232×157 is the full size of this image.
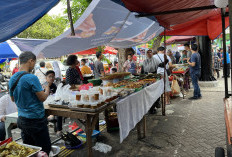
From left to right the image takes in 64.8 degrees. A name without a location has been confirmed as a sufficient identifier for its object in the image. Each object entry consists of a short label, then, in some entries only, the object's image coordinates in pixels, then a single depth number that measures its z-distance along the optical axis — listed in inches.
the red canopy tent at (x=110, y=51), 417.3
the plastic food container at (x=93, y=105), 106.4
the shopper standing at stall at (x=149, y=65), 251.8
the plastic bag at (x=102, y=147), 145.5
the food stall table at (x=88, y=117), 103.9
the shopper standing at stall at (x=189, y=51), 374.1
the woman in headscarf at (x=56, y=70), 359.3
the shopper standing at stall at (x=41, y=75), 283.4
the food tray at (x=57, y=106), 116.4
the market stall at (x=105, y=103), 106.3
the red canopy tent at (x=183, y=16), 139.0
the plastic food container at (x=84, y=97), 110.0
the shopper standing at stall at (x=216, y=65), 484.7
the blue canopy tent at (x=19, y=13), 85.6
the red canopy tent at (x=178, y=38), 556.7
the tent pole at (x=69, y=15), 86.3
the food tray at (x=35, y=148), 78.9
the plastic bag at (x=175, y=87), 303.1
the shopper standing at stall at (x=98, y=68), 317.7
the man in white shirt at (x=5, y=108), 140.8
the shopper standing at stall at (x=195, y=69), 280.8
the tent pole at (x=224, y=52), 124.0
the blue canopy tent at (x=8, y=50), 281.4
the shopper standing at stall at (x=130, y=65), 347.3
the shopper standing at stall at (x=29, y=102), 97.3
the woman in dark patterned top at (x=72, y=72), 183.8
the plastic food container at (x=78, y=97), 112.1
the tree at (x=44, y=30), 988.6
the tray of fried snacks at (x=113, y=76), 180.9
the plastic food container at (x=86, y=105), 107.7
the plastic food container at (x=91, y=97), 108.7
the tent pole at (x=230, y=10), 50.2
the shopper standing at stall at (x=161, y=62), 247.1
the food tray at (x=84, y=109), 104.4
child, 168.7
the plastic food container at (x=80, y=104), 110.0
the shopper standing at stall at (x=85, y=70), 361.3
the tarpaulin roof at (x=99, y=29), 129.4
